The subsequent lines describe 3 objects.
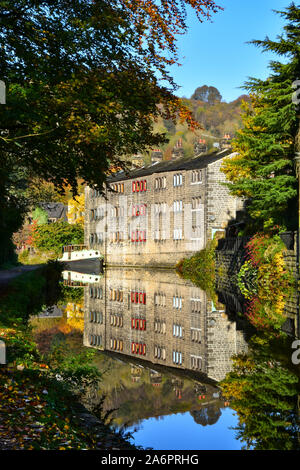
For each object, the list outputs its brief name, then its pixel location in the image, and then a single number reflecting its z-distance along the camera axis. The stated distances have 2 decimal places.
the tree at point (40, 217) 84.06
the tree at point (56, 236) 77.25
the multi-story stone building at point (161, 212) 52.62
